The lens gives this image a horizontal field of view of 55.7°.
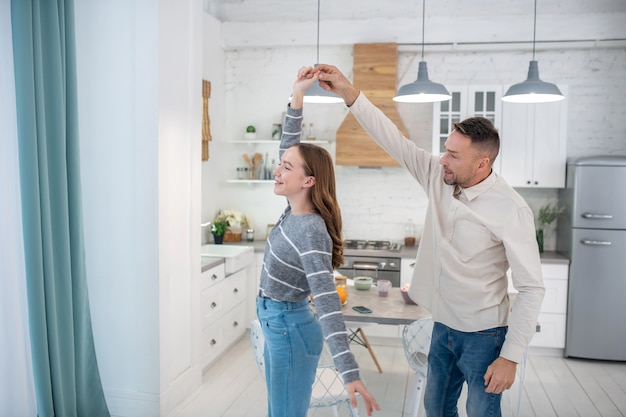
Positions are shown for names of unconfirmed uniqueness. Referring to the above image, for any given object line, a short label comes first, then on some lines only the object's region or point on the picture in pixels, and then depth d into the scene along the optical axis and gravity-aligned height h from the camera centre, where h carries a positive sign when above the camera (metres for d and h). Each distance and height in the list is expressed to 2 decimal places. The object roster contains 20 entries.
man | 2.25 -0.42
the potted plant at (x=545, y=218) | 5.62 -0.60
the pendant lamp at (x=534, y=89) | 3.90 +0.43
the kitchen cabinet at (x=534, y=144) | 5.46 +0.10
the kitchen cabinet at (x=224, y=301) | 4.72 -1.29
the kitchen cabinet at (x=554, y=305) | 5.30 -1.35
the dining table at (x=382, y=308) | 3.34 -0.92
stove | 5.77 -0.91
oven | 5.45 -1.00
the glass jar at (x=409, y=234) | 5.99 -0.83
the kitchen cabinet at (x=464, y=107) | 5.54 +0.44
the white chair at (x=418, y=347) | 3.31 -1.10
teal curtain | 2.95 -0.28
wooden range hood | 5.72 +0.58
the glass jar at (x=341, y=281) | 3.84 -0.84
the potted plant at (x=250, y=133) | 6.16 +0.20
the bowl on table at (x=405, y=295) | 3.66 -0.88
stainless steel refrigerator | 5.12 -0.91
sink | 5.12 -0.93
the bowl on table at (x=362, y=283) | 3.96 -0.87
